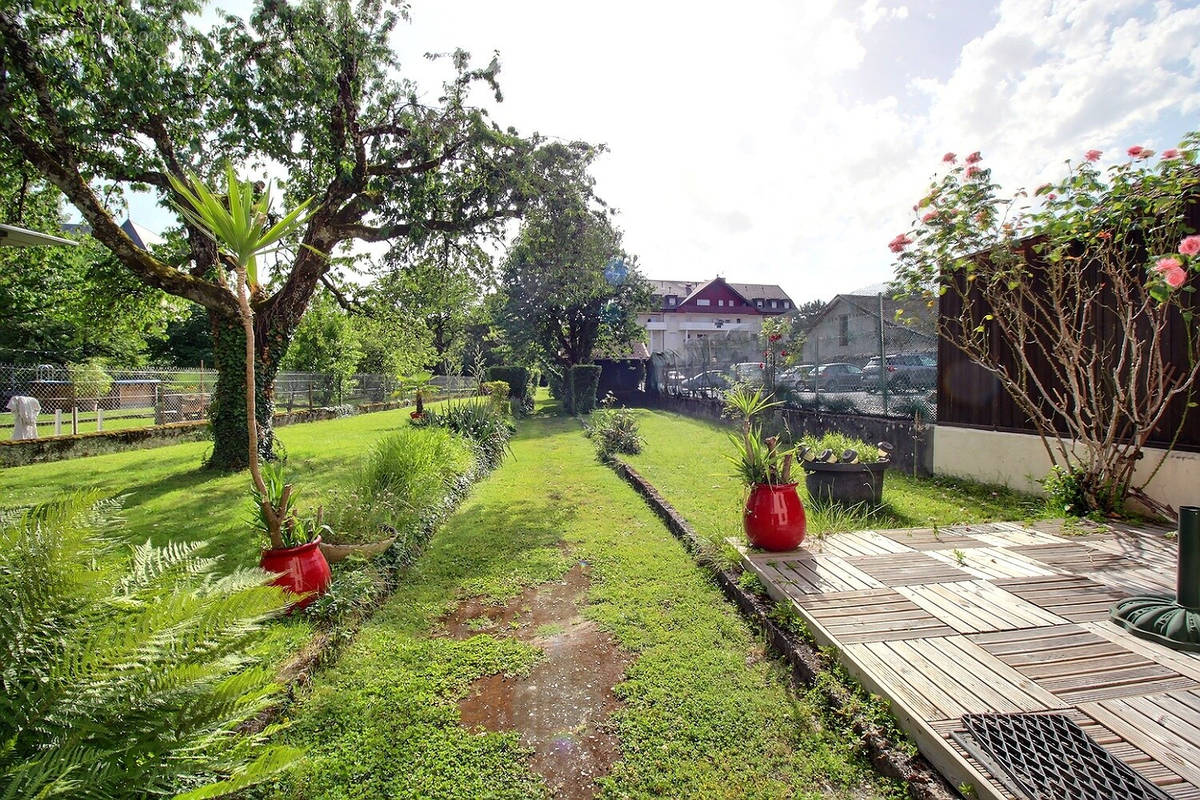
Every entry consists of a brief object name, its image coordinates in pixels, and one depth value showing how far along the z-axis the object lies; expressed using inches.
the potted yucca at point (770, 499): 156.2
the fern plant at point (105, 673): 42.0
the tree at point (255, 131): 248.4
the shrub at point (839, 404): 341.7
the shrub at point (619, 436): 382.9
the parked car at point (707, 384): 565.0
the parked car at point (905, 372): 288.7
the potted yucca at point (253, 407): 116.9
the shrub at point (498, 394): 529.8
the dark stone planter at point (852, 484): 209.0
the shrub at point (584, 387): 798.5
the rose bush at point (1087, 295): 168.6
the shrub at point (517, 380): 832.1
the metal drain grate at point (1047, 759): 66.2
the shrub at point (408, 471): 200.8
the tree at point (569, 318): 881.5
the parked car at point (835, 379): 339.8
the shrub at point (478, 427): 352.5
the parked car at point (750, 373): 458.2
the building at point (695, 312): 2030.0
